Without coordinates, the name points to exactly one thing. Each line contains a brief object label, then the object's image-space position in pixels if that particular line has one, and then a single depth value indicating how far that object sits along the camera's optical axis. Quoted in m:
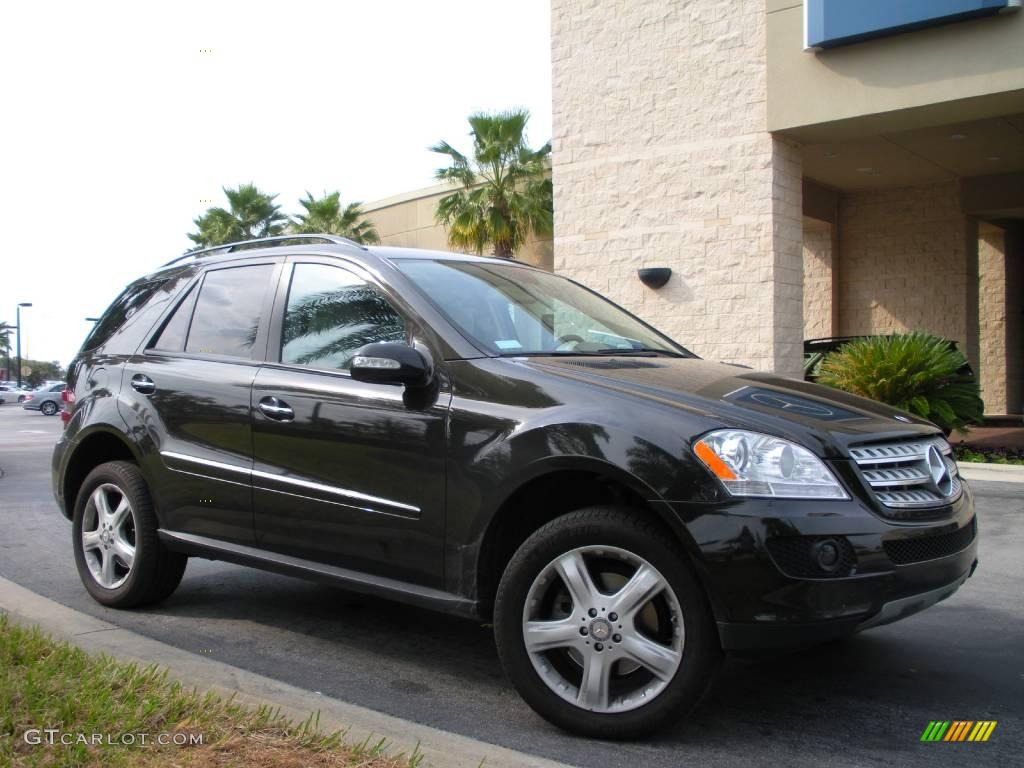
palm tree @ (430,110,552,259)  23.06
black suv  3.18
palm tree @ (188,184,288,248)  32.72
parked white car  61.72
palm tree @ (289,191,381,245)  28.48
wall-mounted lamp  13.73
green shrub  10.91
